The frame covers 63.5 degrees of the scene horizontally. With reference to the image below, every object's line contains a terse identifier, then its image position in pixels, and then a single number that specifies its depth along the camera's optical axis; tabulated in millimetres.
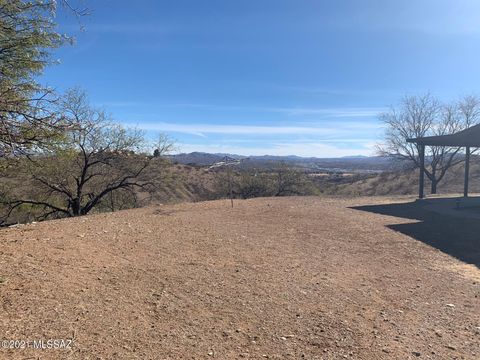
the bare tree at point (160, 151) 20438
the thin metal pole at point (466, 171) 17719
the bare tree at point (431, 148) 26078
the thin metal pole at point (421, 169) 18188
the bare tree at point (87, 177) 17625
